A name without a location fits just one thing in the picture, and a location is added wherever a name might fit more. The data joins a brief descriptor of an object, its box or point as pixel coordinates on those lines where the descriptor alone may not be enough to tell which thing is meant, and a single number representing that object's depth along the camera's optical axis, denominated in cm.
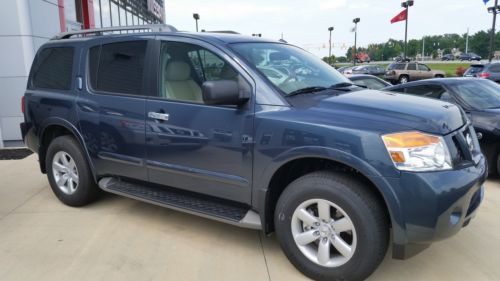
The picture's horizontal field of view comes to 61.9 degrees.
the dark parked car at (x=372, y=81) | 981
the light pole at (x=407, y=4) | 3122
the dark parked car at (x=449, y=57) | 8909
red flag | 3192
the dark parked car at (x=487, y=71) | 1574
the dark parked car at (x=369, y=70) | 3153
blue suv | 266
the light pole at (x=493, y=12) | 2335
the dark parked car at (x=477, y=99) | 527
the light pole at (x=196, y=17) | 2305
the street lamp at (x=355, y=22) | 4203
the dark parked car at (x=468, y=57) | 7191
